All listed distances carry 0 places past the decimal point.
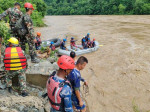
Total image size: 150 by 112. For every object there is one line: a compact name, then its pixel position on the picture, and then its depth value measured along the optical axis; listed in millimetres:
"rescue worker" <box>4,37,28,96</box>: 2838
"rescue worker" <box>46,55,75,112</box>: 1703
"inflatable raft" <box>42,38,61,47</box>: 7606
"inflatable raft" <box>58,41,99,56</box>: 7278
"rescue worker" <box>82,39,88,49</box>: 8312
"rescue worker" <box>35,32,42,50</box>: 6966
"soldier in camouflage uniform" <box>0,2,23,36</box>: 4073
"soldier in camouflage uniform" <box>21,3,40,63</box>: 3643
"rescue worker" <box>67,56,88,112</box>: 2299
